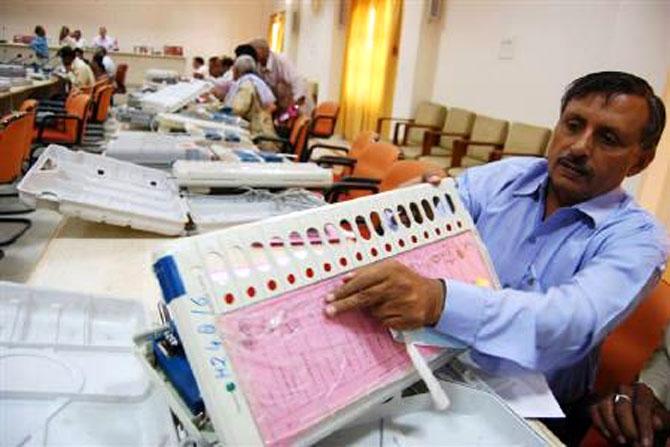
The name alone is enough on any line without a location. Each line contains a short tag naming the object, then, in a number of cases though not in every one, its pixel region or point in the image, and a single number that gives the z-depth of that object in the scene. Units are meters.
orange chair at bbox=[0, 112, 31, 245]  2.59
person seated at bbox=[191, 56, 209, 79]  9.81
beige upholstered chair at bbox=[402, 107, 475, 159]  5.24
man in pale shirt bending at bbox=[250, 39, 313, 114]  4.94
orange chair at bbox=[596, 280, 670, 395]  1.14
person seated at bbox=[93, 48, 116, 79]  8.70
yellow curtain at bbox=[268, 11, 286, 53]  12.57
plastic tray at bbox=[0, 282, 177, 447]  0.71
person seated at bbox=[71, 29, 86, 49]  11.17
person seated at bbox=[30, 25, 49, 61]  9.85
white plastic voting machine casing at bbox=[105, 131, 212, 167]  2.25
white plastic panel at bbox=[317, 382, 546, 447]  0.71
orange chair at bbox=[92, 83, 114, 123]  5.36
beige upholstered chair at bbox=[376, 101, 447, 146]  6.02
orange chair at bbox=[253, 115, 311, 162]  3.68
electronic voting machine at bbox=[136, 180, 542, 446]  0.57
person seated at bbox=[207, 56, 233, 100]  5.61
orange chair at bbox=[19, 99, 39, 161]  2.92
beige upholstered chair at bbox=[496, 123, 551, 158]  4.35
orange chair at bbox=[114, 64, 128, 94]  9.74
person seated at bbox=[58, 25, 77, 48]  11.09
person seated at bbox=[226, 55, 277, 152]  3.92
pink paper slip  0.58
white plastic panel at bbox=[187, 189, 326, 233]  1.68
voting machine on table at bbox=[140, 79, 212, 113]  3.44
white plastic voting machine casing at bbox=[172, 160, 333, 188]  1.88
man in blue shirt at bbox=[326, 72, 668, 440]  0.77
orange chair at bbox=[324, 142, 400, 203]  2.37
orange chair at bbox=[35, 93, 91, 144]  4.32
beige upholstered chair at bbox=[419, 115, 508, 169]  4.65
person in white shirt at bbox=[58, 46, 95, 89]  6.97
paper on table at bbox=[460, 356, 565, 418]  0.81
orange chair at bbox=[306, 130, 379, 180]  2.91
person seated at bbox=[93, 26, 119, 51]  11.95
